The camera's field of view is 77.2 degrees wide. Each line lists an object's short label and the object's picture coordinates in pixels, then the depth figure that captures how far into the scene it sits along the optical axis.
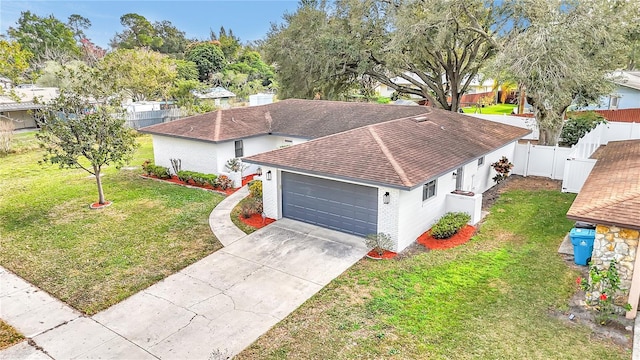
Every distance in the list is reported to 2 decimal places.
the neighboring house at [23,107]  34.73
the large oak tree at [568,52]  15.12
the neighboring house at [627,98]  25.30
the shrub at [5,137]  25.84
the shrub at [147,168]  19.83
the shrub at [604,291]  7.46
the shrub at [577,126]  21.31
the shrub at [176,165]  19.20
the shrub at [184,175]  18.12
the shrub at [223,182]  17.19
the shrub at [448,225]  11.39
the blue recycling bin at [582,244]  9.29
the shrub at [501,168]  16.50
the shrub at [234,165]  17.67
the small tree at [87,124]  13.80
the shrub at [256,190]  14.65
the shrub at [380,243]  10.77
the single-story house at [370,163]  11.04
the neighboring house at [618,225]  7.42
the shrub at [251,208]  13.67
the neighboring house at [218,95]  43.37
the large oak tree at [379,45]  22.81
